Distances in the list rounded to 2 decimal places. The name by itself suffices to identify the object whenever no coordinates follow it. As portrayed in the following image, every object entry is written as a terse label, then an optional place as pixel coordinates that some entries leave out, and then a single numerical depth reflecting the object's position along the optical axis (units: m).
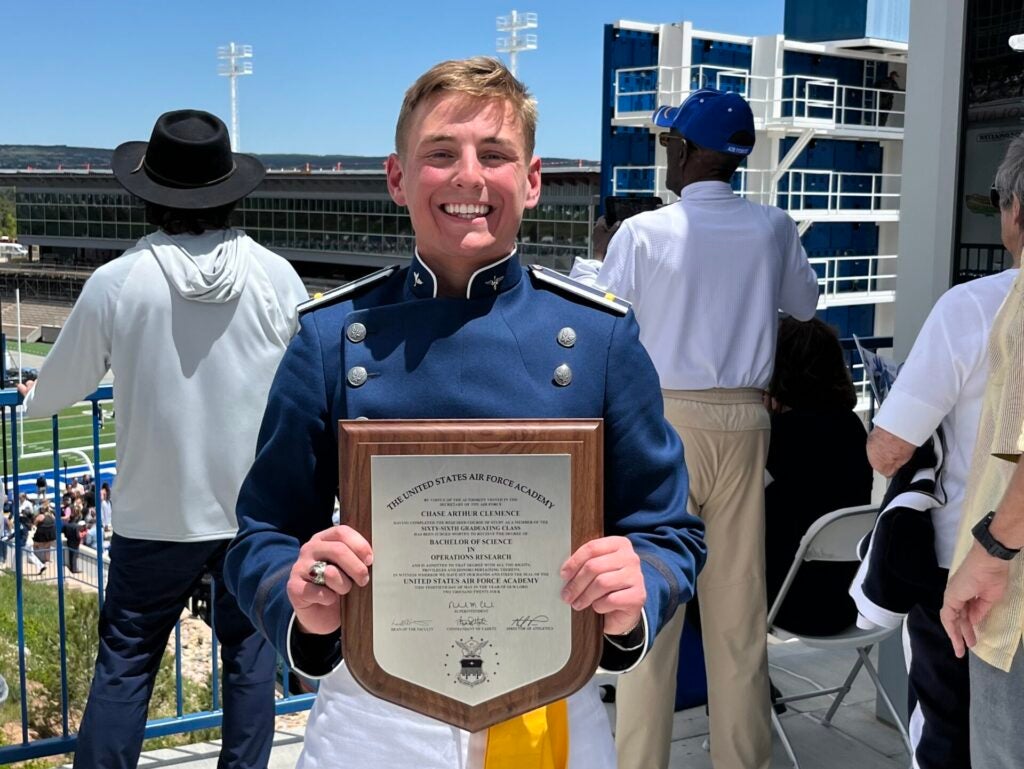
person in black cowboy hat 2.96
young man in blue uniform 1.59
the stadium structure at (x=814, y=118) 43.28
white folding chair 3.36
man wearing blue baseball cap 3.27
